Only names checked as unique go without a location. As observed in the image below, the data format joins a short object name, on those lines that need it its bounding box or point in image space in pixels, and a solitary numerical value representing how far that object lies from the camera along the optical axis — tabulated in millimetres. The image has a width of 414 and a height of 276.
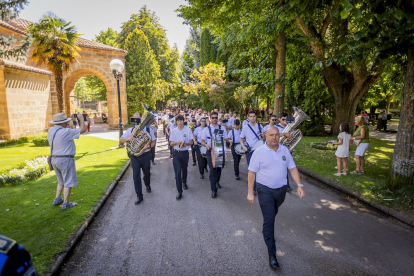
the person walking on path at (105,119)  25644
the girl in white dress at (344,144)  7676
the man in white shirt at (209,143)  6449
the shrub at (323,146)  12609
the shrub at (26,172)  7578
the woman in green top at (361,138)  7684
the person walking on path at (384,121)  20812
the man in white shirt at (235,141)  8062
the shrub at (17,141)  13606
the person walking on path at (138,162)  6063
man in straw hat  5113
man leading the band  3592
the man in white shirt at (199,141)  8058
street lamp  12383
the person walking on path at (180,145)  6383
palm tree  13031
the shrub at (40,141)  14031
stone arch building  14094
